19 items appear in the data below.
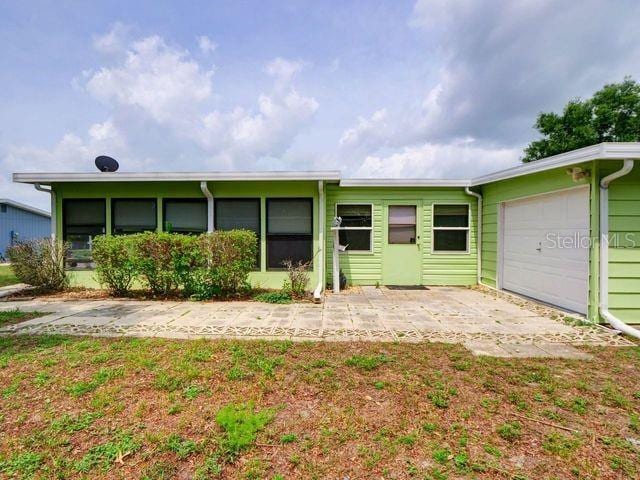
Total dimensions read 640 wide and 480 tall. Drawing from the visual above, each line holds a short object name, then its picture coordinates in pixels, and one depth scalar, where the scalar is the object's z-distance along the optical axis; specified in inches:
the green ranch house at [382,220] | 201.8
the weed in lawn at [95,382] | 98.1
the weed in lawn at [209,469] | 65.3
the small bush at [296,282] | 246.7
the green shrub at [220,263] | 227.0
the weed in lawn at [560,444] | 72.9
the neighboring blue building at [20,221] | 703.1
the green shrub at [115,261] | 233.3
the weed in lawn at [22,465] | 65.9
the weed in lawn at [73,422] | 80.5
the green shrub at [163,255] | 228.4
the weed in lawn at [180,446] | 71.7
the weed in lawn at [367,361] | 116.3
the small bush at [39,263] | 250.1
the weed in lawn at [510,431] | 78.0
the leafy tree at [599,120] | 655.1
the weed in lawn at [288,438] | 76.3
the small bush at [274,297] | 223.8
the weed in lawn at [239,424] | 73.9
